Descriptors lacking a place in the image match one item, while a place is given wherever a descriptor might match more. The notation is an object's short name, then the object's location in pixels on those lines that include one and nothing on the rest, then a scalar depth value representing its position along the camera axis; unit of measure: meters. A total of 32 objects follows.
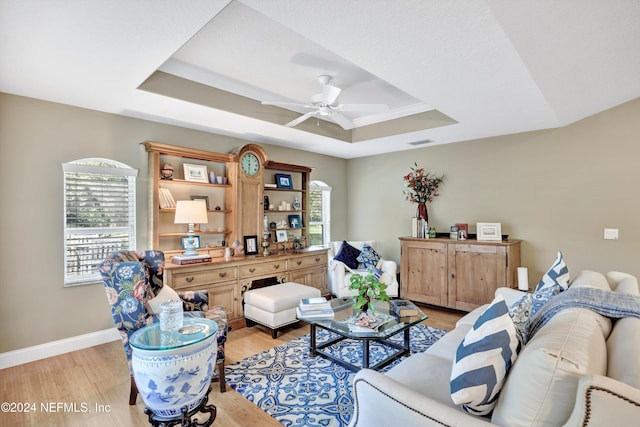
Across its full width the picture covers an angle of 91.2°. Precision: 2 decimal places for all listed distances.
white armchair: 4.70
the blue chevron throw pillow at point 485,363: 1.21
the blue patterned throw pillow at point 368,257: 4.87
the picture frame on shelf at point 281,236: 4.94
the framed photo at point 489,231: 4.19
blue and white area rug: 2.16
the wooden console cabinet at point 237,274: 3.40
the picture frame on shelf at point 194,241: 3.71
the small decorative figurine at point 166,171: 3.66
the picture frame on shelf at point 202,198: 4.02
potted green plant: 2.63
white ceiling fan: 2.97
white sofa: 0.88
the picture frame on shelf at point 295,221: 5.16
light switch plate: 3.62
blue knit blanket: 1.46
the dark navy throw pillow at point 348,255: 4.88
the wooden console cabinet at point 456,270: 3.98
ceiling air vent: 4.73
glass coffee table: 2.45
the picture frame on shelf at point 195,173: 3.88
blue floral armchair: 2.21
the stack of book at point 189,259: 3.46
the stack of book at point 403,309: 2.82
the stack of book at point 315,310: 2.86
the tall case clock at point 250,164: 4.27
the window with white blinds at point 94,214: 3.21
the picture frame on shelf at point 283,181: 4.97
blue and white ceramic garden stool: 1.59
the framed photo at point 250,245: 4.30
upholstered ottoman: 3.42
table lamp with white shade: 3.47
